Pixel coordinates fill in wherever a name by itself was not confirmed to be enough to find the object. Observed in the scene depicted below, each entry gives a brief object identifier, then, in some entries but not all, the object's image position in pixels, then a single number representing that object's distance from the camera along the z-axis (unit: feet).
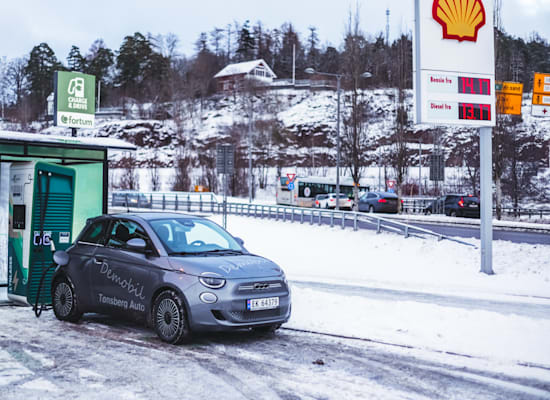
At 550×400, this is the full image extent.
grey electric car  25.59
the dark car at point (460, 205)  135.33
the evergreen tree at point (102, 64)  426.10
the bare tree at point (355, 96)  119.03
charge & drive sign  80.28
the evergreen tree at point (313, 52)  471.21
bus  185.47
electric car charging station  35.76
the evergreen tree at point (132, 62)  421.59
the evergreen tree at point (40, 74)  402.52
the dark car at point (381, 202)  140.77
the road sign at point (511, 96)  66.23
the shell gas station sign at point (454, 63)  56.13
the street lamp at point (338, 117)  117.50
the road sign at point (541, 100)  56.85
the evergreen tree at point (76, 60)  419.95
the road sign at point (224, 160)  73.05
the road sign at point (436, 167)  118.32
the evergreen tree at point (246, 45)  477.98
